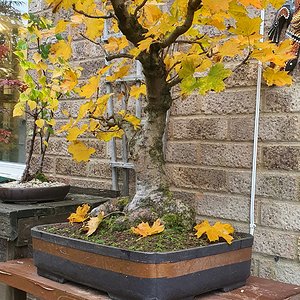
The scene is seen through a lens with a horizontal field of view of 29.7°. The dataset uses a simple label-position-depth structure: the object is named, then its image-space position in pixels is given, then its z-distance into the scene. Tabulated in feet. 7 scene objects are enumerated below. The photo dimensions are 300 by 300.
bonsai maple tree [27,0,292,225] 5.15
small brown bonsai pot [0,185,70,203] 7.54
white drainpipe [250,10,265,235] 6.93
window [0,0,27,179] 11.75
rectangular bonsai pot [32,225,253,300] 4.92
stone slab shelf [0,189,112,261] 6.96
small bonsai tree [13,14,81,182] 7.61
